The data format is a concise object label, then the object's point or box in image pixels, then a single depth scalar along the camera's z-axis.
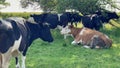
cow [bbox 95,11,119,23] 19.15
